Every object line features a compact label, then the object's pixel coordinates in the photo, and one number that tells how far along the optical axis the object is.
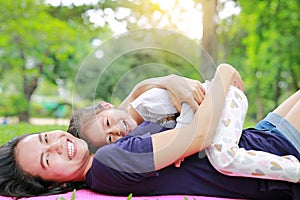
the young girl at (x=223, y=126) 2.18
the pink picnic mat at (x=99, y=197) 2.24
